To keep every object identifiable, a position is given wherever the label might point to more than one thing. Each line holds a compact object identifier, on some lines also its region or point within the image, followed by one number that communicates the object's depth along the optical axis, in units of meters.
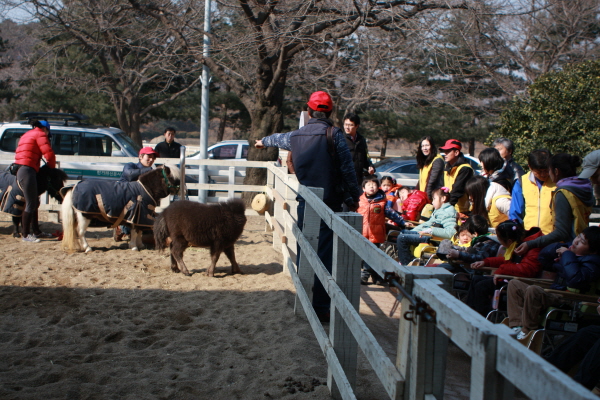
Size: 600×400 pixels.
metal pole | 11.27
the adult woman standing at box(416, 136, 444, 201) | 7.20
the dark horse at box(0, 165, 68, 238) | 8.08
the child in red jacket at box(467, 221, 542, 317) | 4.20
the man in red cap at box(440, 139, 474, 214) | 6.41
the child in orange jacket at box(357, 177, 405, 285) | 6.12
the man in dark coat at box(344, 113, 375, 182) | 6.62
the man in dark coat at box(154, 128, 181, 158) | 10.65
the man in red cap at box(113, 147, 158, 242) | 7.95
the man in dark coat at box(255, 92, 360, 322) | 4.48
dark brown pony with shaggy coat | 6.19
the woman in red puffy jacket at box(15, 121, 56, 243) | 7.93
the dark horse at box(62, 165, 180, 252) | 7.24
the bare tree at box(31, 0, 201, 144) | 11.95
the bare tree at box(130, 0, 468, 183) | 9.88
